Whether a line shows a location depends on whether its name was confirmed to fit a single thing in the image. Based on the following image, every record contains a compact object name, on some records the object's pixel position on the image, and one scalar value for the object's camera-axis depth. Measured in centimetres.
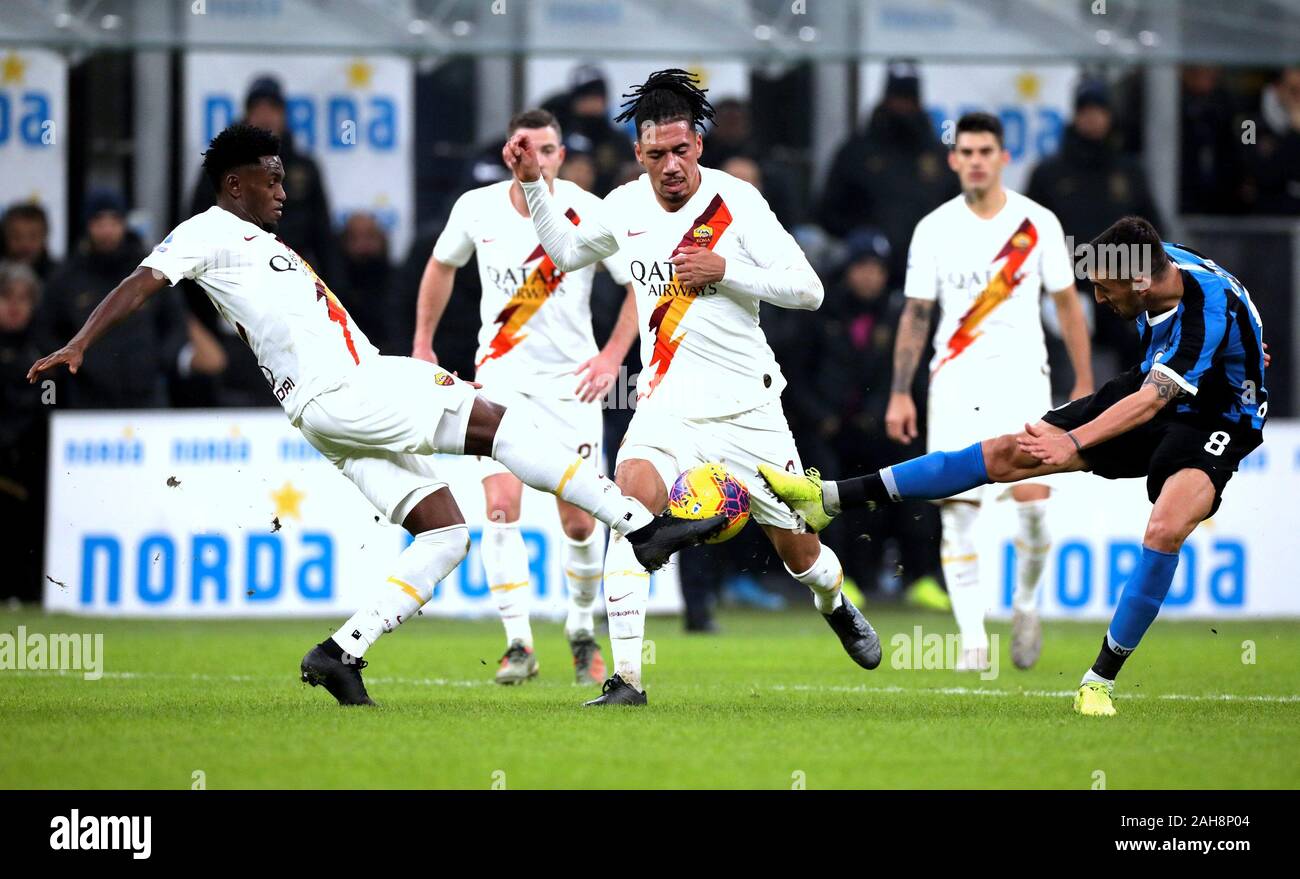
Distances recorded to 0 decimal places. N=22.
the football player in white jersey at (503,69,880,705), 780
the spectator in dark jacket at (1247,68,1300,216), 1600
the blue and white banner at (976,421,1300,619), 1370
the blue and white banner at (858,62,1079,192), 1542
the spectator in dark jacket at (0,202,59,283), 1456
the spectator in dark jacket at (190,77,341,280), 1425
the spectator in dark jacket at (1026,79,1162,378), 1467
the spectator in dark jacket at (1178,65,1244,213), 1580
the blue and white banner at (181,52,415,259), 1490
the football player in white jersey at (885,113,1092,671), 1027
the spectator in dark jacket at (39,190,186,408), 1381
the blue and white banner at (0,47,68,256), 1472
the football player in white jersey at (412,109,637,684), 961
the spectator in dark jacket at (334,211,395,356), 1441
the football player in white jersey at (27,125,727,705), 751
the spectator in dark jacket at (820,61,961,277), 1491
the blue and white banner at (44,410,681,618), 1334
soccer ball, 749
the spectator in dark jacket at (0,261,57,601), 1376
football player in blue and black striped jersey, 762
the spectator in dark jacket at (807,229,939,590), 1430
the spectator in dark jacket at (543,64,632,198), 1452
